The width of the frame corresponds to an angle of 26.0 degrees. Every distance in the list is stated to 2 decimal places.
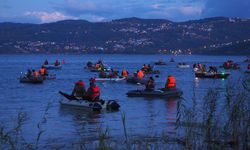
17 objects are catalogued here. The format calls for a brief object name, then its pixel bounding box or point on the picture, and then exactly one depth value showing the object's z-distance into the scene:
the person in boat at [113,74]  52.20
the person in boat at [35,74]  49.21
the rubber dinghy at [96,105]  26.55
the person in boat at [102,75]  53.34
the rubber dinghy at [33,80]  48.56
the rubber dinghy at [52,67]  86.22
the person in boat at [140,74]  49.72
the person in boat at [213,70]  57.71
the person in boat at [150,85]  34.22
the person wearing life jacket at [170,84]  34.26
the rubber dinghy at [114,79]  51.51
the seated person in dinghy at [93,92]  26.92
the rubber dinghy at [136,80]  48.46
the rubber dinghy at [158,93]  33.44
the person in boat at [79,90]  28.54
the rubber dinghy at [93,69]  73.78
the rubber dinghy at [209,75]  54.51
